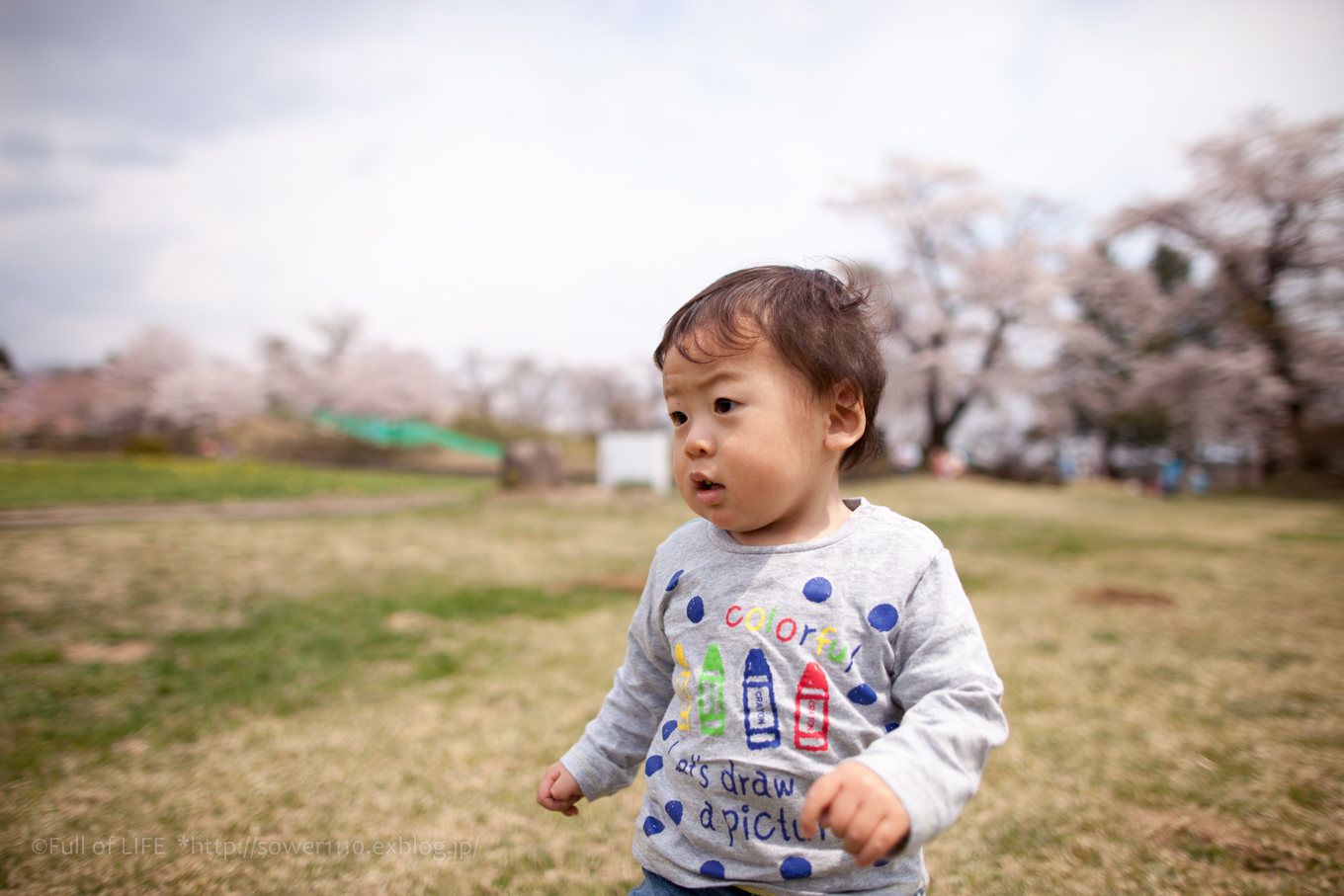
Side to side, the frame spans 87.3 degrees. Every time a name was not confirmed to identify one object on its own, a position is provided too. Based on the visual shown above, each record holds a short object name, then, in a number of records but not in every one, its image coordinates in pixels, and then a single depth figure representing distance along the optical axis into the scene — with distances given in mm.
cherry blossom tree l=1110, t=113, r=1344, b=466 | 14492
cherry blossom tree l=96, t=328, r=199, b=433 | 32094
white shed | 15617
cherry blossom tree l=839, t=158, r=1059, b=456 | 20766
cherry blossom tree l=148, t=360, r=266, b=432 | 32625
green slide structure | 35688
